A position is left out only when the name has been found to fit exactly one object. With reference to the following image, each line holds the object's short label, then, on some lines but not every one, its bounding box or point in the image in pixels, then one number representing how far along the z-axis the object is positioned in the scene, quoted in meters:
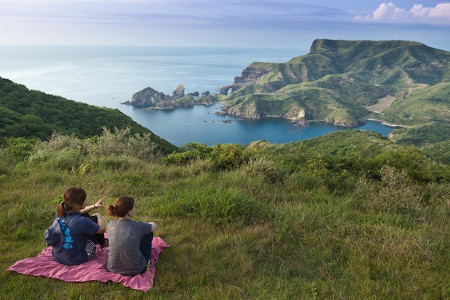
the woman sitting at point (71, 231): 3.95
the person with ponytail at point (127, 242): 3.75
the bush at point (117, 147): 11.36
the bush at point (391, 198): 6.06
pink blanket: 3.62
